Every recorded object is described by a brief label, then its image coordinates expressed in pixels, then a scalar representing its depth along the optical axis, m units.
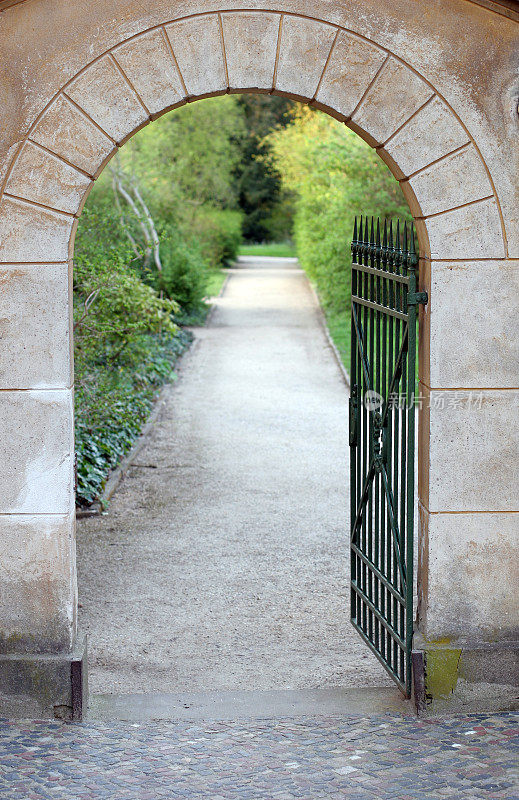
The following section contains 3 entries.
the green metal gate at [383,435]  4.70
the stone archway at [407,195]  4.35
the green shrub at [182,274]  20.88
